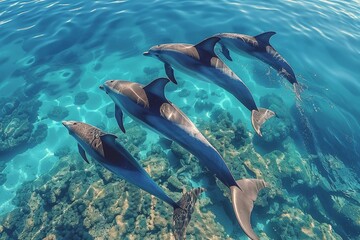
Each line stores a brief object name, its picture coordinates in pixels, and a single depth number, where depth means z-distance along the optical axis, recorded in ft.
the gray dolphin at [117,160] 18.19
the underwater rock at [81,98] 44.45
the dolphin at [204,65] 21.04
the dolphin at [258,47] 24.38
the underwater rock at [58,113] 42.93
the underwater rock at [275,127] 38.75
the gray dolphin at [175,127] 17.75
